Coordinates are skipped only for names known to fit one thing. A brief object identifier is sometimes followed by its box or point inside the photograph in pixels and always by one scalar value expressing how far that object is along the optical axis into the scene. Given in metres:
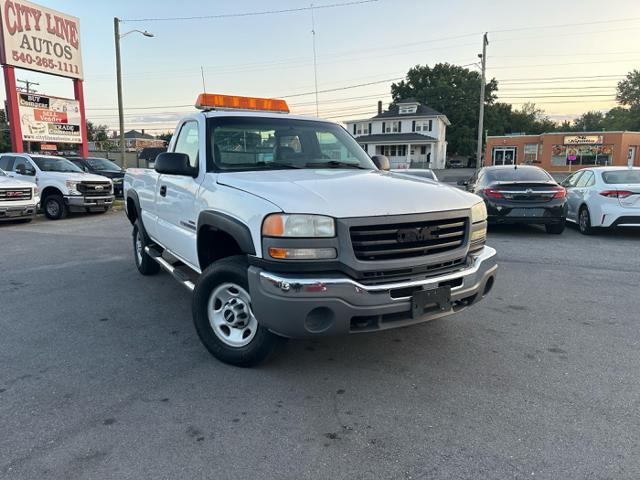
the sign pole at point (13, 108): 16.02
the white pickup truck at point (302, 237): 2.97
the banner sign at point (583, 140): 42.38
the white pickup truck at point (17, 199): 11.44
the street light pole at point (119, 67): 19.95
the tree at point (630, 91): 75.25
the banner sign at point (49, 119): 17.28
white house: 53.28
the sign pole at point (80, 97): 19.27
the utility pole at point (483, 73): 33.12
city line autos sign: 15.83
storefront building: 41.69
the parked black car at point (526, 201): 9.40
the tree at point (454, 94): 66.38
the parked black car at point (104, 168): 17.14
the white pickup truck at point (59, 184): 13.04
